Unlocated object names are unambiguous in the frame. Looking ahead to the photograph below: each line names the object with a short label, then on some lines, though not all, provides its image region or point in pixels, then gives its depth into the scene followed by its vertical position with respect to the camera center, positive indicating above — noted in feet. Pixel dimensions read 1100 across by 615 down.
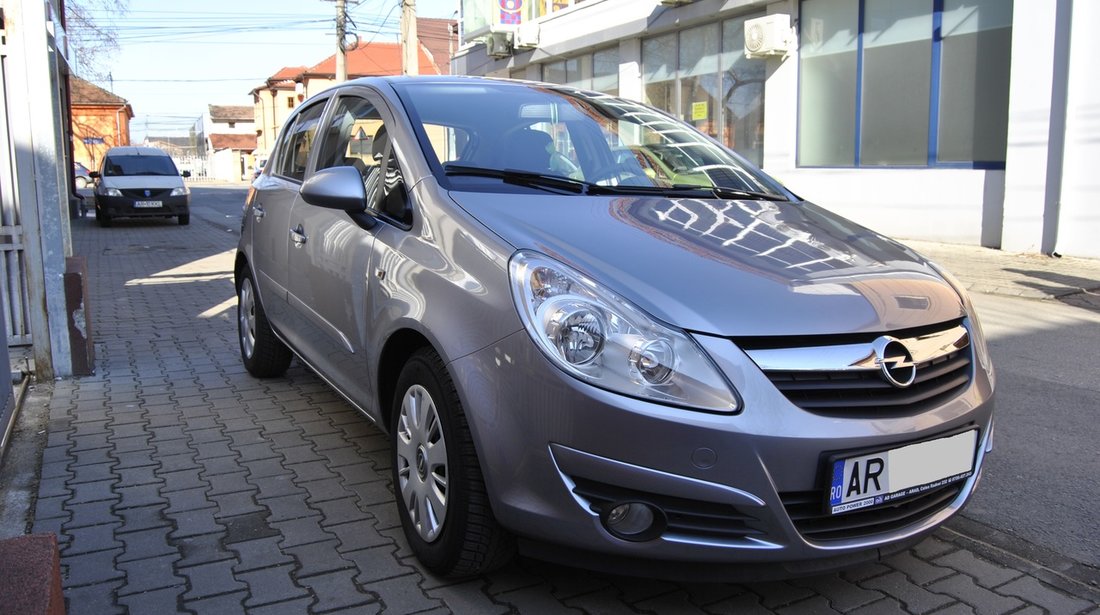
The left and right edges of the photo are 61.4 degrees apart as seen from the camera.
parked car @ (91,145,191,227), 63.57 -0.73
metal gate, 17.60 -1.36
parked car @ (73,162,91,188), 104.37 +0.72
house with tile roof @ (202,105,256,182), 242.78 +11.67
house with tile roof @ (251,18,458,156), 228.02 +25.41
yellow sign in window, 56.39 +3.46
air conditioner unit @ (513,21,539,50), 73.31 +10.61
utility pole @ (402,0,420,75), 74.08 +10.76
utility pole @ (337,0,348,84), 98.07 +14.80
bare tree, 72.54 +11.50
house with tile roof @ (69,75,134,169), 154.81 +9.50
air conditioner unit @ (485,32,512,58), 74.95 +10.32
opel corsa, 7.74 -1.80
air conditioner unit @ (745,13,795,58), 47.67 +6.77
